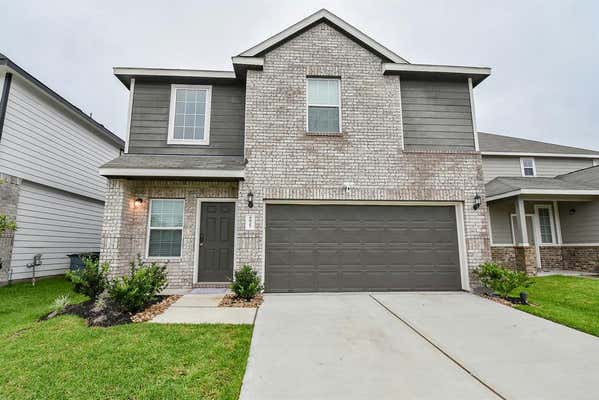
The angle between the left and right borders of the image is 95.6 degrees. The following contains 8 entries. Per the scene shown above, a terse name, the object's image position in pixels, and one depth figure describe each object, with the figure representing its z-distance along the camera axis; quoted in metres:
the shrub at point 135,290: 4.84
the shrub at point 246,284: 5.71
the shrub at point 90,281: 5.43
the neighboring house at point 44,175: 7.48
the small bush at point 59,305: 4.91
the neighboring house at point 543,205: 9.83
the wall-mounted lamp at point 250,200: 6.56
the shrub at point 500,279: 6.03
